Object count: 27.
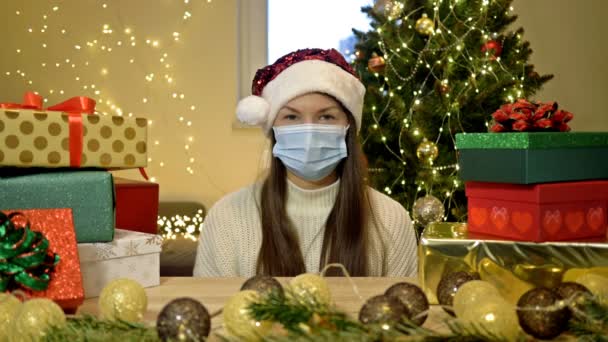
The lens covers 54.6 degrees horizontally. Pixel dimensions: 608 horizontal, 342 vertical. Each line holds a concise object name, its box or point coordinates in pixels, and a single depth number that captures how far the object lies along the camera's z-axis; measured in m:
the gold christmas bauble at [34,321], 0.58
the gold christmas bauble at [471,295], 0.62
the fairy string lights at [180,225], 3.29
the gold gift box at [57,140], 1.02
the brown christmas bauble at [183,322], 0.54
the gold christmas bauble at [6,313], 0.61
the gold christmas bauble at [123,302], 0.66
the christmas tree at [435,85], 2.68
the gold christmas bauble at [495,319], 0.56
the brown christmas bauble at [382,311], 0.56
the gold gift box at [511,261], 0.83
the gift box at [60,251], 0.82
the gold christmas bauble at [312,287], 0.63
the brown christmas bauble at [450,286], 0.72
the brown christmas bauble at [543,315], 0.60
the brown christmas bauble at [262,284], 0.65
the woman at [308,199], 1.70
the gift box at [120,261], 0.97
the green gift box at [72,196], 0.99
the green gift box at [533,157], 0.87
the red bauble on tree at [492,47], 2.66
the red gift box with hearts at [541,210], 0.86
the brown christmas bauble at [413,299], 0.63
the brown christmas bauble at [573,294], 0.61
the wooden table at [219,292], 0.79
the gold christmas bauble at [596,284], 0.65
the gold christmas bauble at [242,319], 0.56
